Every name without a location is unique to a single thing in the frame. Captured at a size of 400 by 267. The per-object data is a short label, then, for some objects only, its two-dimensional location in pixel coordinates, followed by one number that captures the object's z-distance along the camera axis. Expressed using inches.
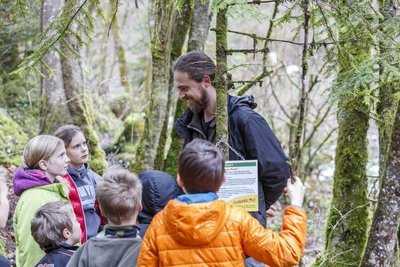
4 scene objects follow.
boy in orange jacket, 104.2
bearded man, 134.4
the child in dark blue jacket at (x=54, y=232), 135.3
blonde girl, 151.2
